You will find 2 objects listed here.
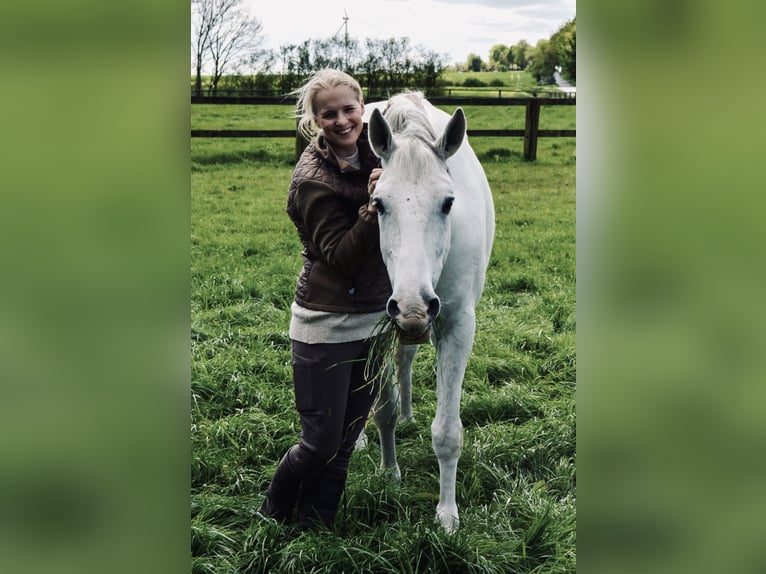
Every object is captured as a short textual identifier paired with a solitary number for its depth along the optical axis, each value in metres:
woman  2.58
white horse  2.24
